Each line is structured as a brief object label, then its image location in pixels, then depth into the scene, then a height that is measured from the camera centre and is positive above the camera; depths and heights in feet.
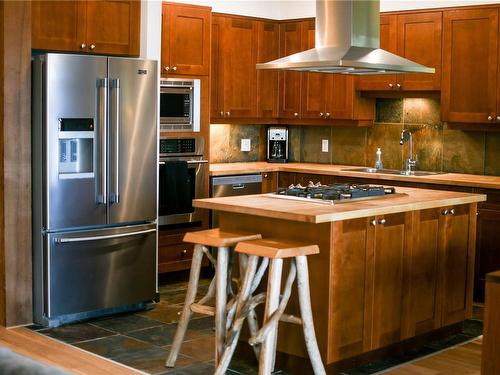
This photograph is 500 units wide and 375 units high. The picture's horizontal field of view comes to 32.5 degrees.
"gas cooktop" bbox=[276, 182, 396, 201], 16.06 -1.08
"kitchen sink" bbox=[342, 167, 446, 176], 23.06 -0.97
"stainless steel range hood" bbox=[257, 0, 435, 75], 16.72 +1.88
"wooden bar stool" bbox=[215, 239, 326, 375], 13.91 -2.73
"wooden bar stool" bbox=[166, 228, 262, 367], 14.64 -2.60
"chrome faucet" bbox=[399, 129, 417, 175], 23.89 -0.56
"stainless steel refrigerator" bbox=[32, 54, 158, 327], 17.71 -1.12
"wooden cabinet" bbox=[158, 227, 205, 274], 22.08 -3.06
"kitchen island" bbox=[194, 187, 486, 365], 14.71 -2.30
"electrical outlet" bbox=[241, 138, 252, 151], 26.68 -0.31
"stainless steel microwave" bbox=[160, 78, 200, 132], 22.12 +0.75
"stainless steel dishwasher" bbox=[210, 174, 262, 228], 23.46 -1.45
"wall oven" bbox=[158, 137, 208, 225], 21.89 -1.18
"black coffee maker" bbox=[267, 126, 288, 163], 26.78 -0.30
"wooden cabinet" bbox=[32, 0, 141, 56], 18.06 +2.31
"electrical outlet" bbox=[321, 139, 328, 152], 26.58 -0.30
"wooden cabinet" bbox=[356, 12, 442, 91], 22.39 +2.45
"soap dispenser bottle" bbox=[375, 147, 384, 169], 24.64 -0.70
